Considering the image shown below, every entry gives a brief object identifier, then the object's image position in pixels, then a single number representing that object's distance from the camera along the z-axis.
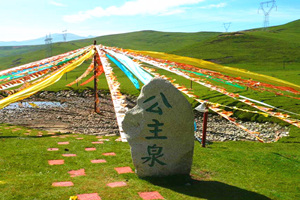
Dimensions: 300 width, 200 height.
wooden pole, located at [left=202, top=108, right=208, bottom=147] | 9.91
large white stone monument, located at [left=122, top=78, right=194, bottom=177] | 6.38
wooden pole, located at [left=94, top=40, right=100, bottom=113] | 15.53
